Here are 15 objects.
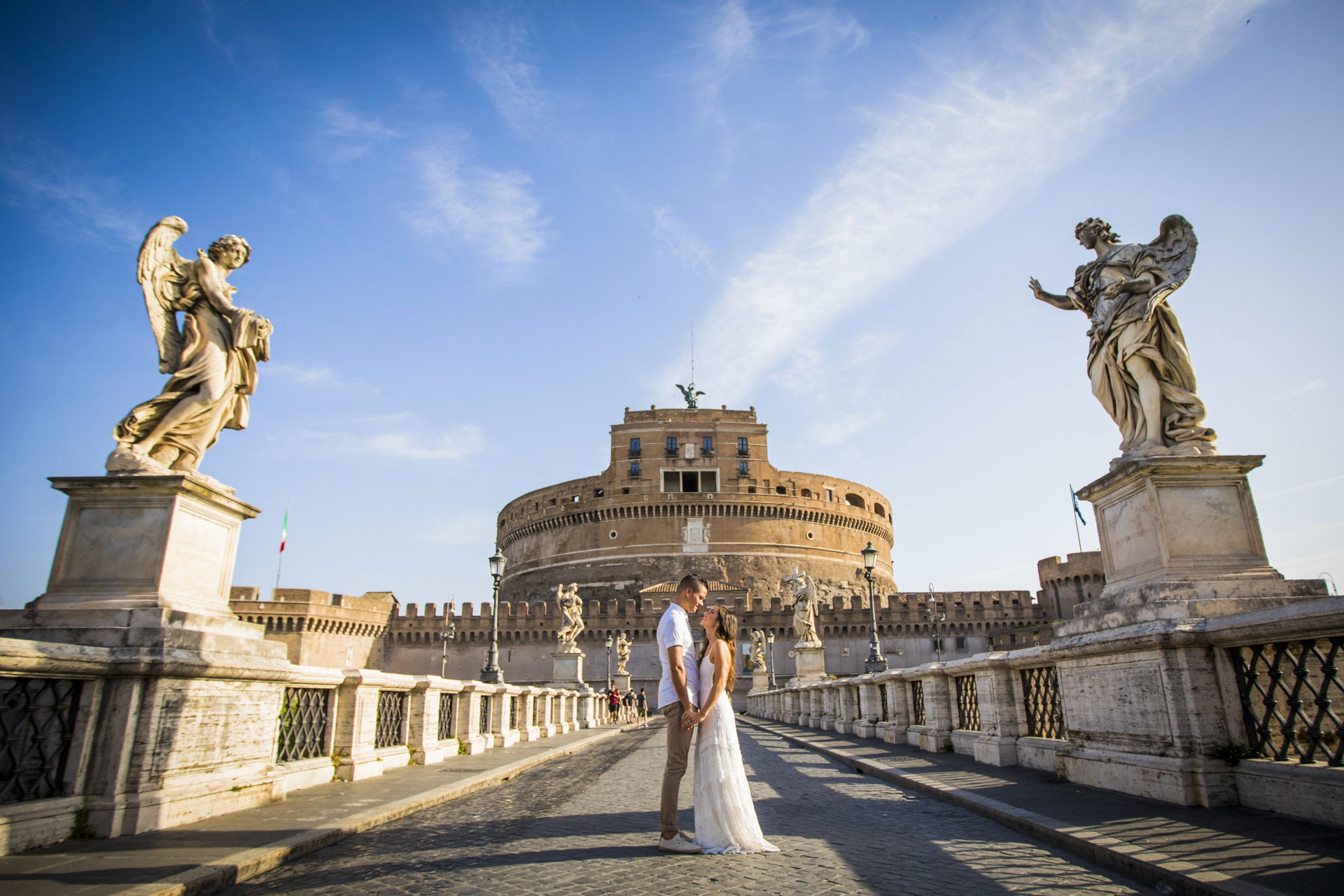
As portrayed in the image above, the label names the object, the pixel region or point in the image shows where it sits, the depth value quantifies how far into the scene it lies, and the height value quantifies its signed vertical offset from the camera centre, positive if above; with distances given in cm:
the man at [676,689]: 418 -7
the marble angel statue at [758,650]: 3781 +119
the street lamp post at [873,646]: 1700 +58
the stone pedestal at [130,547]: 470 +78
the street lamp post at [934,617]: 4638 +319
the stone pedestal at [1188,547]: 444 +70
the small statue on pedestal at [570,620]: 2541 +173
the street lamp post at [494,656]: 1590 +43
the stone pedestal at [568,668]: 2517 +25
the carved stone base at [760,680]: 3778 -24
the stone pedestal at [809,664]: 2362 +30
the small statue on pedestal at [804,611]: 2331 +183
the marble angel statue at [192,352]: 514 +214
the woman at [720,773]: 405 -48
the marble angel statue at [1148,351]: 502 +201
